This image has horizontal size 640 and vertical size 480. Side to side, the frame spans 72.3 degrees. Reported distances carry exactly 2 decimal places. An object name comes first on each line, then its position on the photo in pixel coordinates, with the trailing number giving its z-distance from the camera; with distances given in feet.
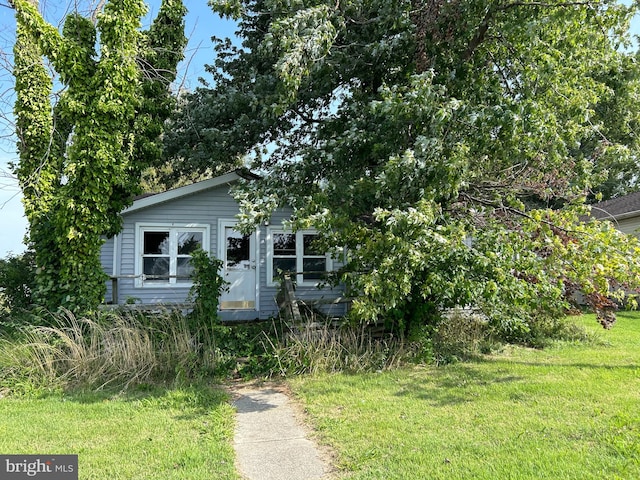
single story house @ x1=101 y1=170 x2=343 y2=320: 34.40
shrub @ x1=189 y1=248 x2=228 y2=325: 23.36
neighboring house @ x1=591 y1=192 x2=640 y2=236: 48.01
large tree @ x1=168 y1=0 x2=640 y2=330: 18.37
